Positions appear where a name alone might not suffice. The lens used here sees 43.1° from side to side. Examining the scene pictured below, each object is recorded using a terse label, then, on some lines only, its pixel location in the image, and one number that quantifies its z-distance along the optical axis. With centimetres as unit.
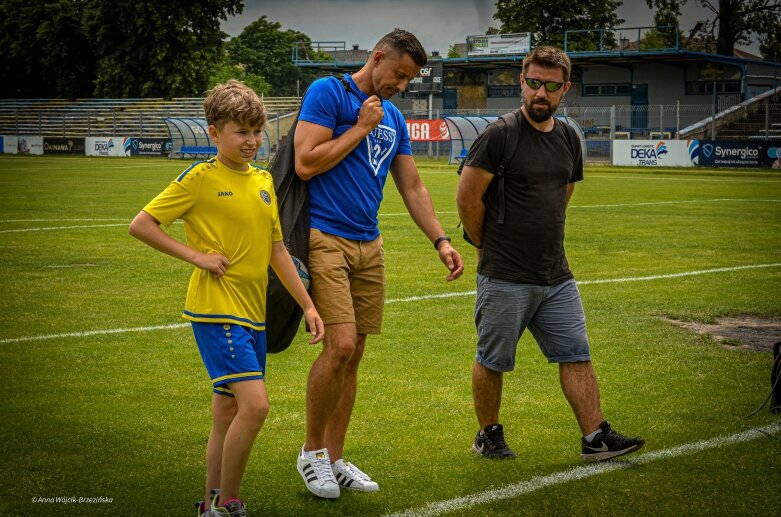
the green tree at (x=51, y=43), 7075
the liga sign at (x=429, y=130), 4953
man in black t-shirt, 512
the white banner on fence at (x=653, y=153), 4094
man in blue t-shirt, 469
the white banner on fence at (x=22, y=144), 5781
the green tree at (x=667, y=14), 6512
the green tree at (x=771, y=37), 6400
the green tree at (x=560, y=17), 7238
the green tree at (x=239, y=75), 8179
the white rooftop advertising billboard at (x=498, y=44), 6112
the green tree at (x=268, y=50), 11756
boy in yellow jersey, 405
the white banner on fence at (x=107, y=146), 5521
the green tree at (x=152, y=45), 6675
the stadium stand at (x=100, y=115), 5969
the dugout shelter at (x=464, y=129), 4275
